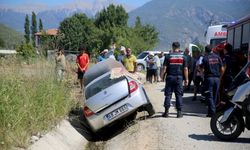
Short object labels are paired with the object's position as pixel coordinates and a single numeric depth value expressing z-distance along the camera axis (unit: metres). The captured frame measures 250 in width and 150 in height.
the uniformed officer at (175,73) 10.98
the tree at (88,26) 67.00
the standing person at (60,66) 11.99
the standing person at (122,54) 16.81
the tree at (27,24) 101.20
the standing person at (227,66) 11.65
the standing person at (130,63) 15.61
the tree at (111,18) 78.81
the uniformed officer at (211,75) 11.20
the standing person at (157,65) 23.18
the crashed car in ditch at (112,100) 10.50
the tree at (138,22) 84.38
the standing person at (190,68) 17.58
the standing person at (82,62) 15.83
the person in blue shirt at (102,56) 17.21
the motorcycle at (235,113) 8.33
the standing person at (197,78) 15.04
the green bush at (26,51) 10.55
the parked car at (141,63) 33.50
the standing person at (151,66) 22.49
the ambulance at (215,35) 22.39
